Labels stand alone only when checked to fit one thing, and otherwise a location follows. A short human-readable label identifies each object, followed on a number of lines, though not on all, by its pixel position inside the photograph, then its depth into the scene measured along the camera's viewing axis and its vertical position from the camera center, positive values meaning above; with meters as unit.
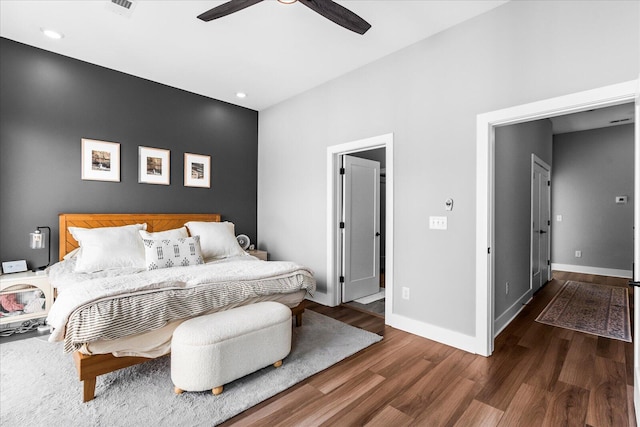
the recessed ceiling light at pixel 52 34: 2.90 +1.68
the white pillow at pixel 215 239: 3.68 -0.32
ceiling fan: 1.97 +1.33
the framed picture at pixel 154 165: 3.92 +0.60
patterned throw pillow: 3.03 -0.40
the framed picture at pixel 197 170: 4.32 +0.60
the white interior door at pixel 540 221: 4.45 -0.10
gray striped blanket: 1.85 -0.58
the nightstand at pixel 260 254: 4.48 -0.58
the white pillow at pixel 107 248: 2.95 -0.35
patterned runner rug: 3.18 -1.14
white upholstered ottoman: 1.96 -0.88
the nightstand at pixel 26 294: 2.83 -0.77
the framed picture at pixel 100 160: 3.54 +0.60
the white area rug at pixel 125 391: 1.81 -1.17
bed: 1.90 -0.55
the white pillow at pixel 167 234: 3.27 -0.24
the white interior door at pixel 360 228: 4.04 -0.19
